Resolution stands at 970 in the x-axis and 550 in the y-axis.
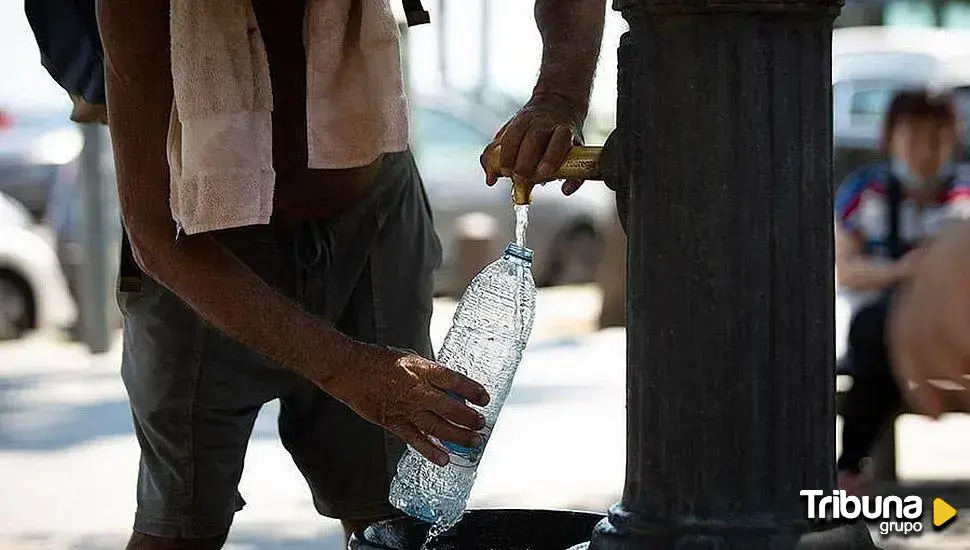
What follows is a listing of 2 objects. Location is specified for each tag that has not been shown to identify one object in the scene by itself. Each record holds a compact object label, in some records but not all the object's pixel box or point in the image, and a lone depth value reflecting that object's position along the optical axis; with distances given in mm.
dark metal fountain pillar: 3896
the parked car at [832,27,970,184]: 14844
